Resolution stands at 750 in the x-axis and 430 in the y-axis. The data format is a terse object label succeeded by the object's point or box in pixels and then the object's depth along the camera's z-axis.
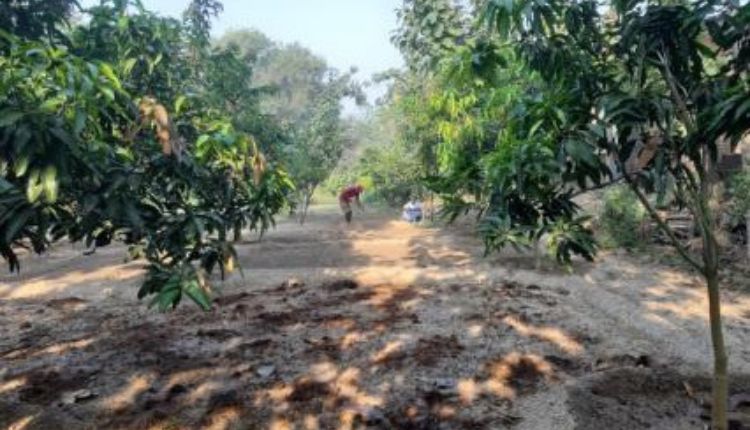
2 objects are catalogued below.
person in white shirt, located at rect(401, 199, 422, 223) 20.88
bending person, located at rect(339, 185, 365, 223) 20.45
